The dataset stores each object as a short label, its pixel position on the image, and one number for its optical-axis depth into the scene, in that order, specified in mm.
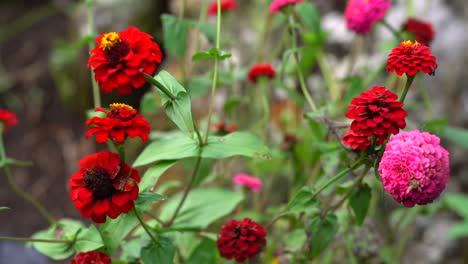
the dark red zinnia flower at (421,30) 1323
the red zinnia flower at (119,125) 1064
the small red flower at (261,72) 1371
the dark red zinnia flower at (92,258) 1129
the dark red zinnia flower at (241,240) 1153
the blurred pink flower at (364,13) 1311
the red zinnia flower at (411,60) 1068
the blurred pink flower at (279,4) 1274
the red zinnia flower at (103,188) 1065
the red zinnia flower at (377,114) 1052
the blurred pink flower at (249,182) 1362
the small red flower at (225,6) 1471
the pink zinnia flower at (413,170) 1048
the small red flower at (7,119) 1315
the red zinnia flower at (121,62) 1070
